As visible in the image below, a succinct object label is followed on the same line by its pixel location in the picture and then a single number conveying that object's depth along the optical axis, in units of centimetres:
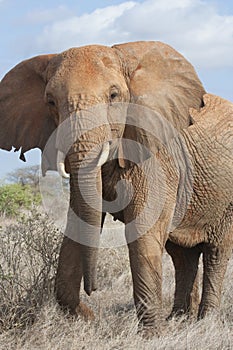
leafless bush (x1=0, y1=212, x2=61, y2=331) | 1034
